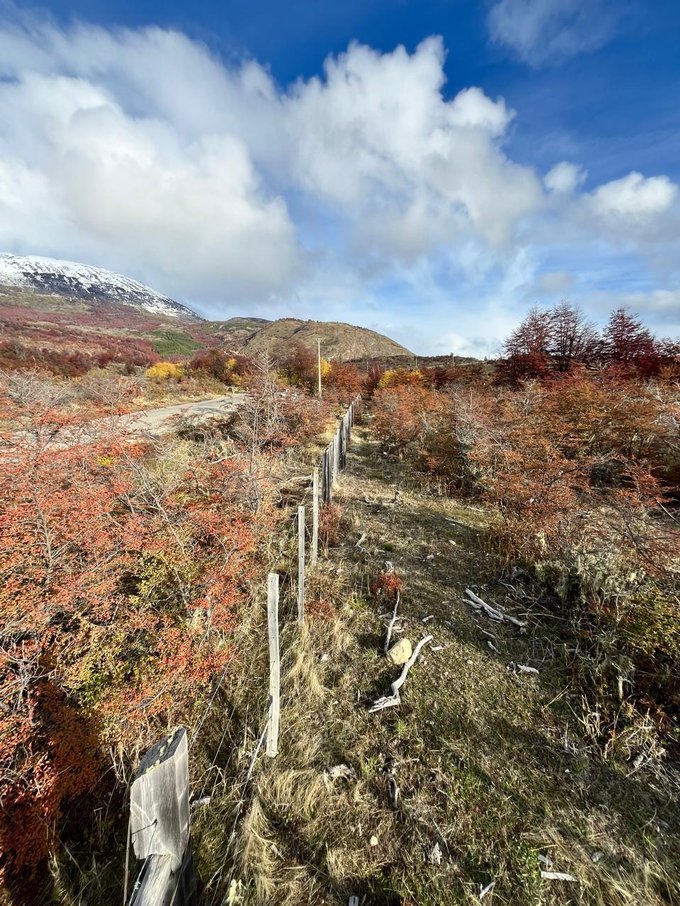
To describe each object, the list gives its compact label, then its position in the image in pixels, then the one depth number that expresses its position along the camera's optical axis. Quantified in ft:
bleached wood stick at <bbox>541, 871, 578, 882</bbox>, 6.71
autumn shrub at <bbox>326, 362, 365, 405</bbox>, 73.41
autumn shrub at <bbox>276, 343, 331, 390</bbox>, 79.66
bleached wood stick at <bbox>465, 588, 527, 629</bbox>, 13.50
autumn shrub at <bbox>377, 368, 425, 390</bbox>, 69.75
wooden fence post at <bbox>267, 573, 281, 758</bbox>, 8.66
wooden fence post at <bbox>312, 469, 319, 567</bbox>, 15.47
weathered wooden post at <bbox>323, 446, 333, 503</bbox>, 22.59
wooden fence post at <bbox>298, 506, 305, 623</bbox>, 12.69
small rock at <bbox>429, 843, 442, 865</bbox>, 6.98
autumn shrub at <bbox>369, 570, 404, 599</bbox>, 14.97
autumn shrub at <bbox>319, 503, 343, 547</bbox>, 19.74
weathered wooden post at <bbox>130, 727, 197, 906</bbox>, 4.41
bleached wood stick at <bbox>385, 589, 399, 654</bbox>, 12.14
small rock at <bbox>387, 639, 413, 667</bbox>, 11.76
